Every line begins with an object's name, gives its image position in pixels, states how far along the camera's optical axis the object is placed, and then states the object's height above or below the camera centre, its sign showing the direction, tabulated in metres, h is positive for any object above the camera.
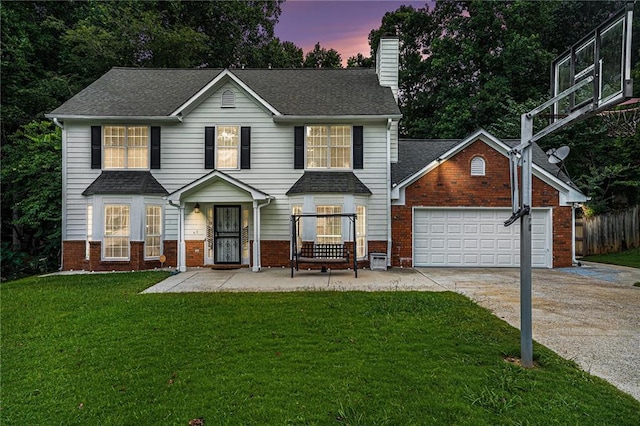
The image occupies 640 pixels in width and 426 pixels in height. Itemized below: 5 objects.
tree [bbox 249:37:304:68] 26.58 +12.19
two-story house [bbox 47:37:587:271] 12.45 +1.32
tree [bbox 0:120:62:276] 14.47 +1.63
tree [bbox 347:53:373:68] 31.95 +14.35
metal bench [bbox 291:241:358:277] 10.50 -1.20
